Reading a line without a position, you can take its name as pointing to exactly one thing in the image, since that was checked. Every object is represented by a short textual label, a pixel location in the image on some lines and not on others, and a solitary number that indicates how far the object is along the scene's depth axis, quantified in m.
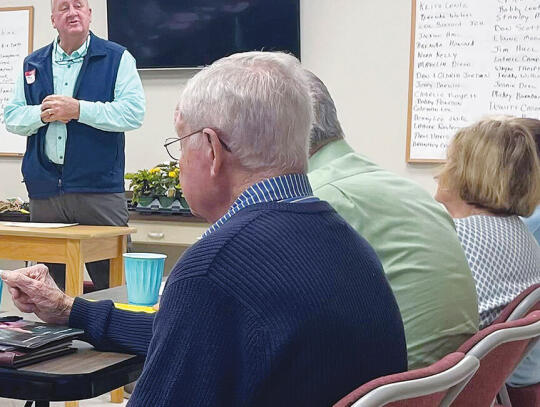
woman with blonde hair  1.95
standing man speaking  3.49
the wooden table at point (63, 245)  2.93
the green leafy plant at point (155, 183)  4.63
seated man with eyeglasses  1.00
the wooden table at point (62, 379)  1.28
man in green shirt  1.56
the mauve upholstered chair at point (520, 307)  1.72
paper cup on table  1.80
